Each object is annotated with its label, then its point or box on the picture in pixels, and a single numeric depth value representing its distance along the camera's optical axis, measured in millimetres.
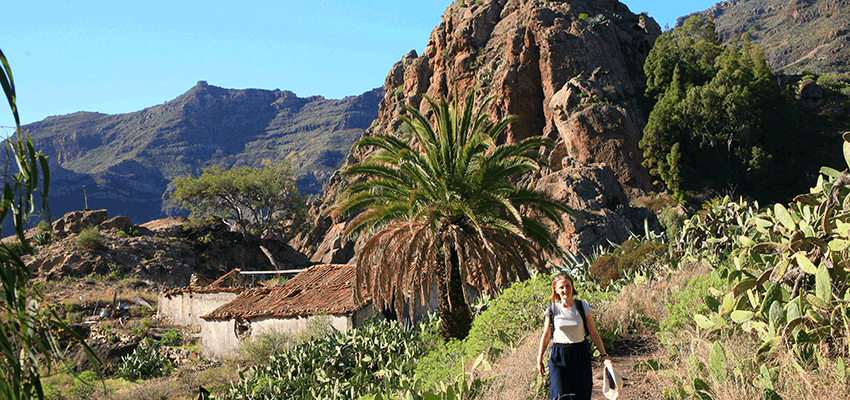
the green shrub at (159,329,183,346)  22611
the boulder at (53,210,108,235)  36938
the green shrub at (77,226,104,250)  33344
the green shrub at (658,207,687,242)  24916
